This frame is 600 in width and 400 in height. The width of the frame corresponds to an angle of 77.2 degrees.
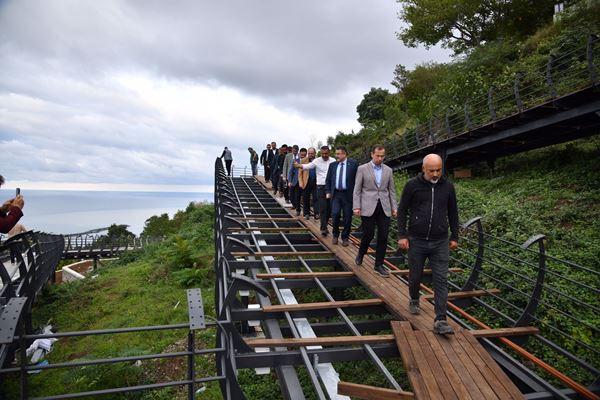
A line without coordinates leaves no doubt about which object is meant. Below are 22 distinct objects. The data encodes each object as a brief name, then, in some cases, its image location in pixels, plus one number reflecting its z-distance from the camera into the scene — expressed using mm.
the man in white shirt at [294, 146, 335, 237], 7398
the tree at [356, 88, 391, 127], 34469
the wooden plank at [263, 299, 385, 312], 4250
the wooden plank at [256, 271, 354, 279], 5211
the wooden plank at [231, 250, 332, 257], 6112
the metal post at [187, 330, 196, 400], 2779
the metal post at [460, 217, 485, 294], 4668
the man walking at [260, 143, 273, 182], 15900
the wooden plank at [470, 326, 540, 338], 3750
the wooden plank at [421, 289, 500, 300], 4793
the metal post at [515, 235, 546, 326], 3687
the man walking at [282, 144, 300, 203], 10449
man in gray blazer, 5305
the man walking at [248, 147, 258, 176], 18453
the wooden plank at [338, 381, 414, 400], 2729
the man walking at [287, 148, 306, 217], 9759
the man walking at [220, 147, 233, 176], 18188
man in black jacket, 3770
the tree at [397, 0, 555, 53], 23609
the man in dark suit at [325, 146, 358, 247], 6312
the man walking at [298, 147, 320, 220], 8711
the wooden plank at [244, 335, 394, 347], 3498
